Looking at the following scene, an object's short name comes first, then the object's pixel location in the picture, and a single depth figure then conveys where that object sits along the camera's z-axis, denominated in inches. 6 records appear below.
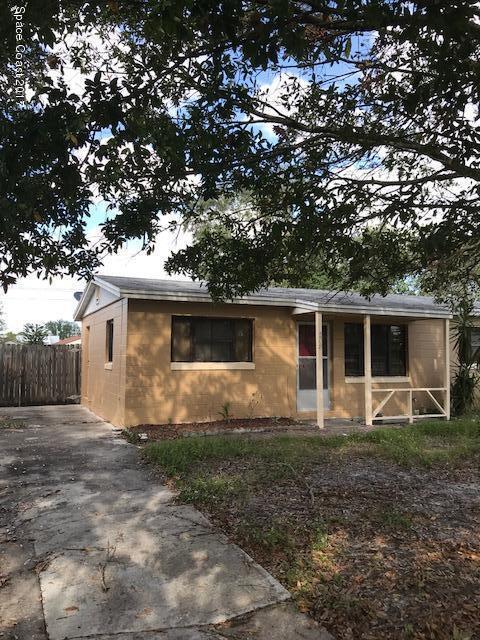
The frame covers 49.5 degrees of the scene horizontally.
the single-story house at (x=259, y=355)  422.9
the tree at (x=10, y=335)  2319.1
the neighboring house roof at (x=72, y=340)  1402.3
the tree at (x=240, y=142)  131.8
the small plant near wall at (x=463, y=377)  547.8
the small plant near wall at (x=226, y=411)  444.6
